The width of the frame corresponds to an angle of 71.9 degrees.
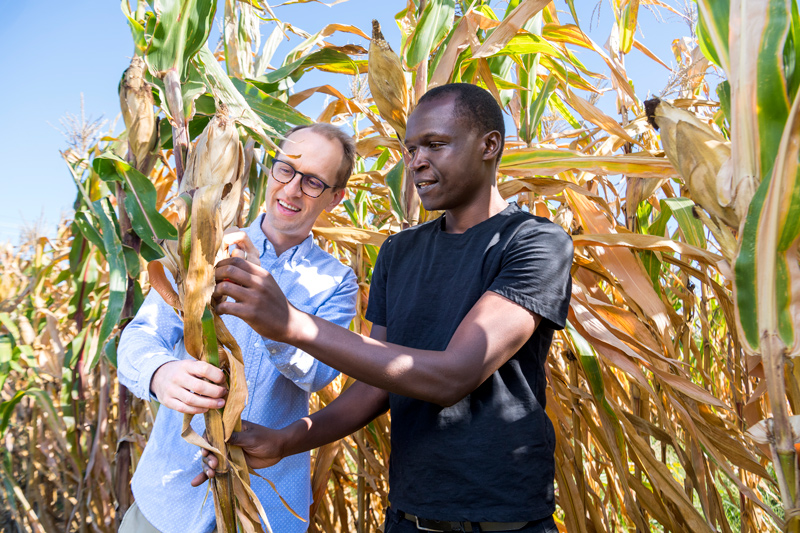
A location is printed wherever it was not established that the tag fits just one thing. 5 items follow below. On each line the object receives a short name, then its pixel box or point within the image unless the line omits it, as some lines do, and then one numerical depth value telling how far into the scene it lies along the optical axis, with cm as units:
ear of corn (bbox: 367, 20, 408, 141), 113
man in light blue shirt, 95
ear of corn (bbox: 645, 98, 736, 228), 56
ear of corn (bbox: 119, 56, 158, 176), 102
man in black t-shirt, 74
